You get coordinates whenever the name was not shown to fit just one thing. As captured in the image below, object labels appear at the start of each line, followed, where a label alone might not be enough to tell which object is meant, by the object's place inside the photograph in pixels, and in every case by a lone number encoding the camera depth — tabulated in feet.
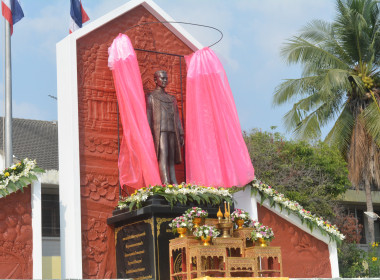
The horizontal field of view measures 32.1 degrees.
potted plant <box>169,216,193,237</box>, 29.76
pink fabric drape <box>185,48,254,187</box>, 36.65
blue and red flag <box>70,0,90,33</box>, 41.22
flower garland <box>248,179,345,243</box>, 38.09
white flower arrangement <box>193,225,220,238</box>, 28.86
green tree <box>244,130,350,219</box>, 62.39
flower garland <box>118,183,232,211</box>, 32.78
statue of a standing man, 35.73
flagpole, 37.55
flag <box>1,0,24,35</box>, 41.52
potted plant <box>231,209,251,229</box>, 32.09
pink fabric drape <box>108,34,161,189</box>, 34.55
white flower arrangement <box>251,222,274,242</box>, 30.92
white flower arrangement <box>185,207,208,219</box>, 30.37
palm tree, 68.28
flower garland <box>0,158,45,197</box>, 31.30
